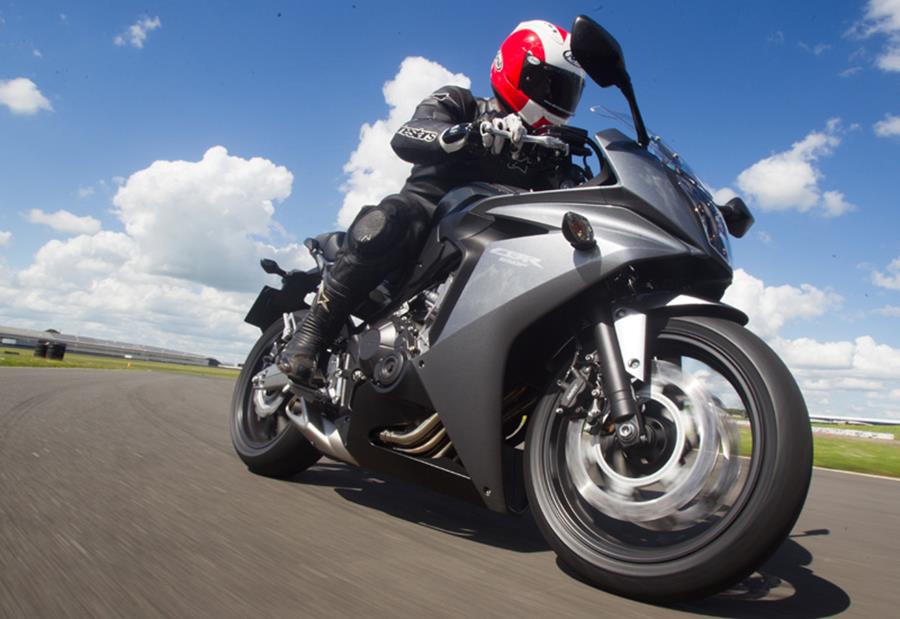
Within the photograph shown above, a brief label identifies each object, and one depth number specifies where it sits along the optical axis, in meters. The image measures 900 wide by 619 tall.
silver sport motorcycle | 1.75
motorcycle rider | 2.91
